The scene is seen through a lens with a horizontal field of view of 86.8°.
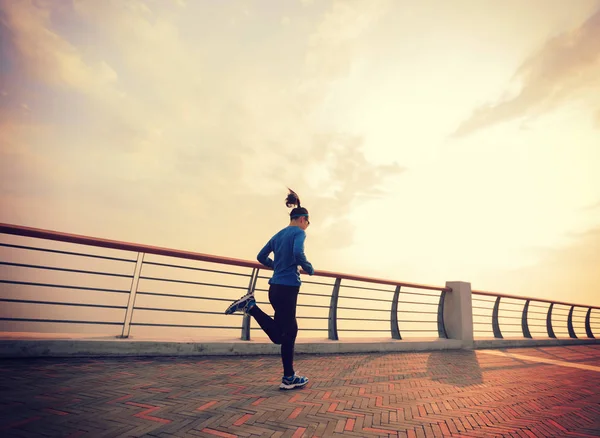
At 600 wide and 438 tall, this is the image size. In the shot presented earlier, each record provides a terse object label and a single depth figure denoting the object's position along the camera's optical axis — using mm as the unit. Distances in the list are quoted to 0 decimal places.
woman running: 3598
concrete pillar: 8183
